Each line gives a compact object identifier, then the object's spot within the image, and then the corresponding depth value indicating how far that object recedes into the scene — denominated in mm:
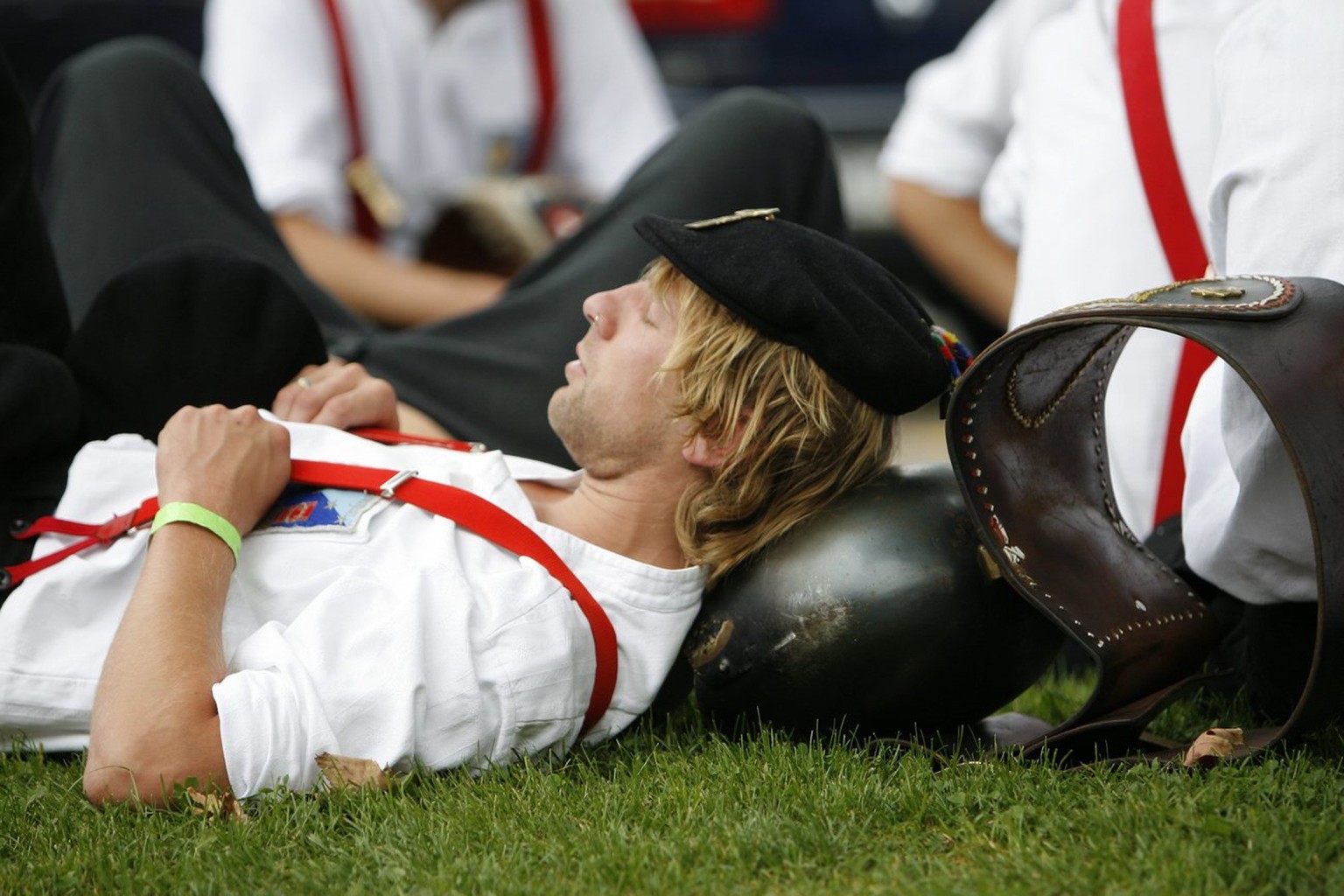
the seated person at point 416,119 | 10187
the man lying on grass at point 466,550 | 4656
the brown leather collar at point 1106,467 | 4312
